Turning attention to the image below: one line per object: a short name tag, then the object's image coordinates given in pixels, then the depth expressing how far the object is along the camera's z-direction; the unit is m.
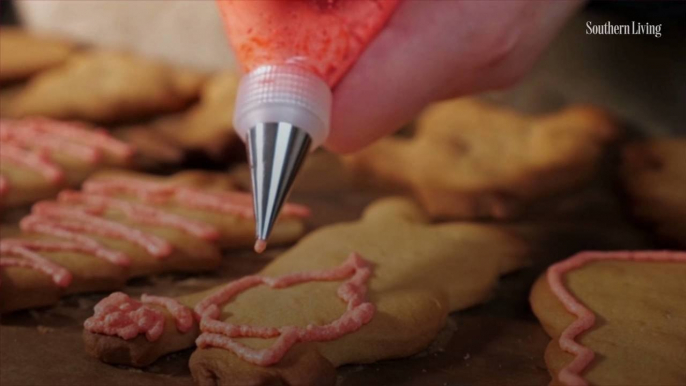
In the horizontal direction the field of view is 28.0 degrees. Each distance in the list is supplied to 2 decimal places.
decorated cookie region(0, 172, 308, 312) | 0.37
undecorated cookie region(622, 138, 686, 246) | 0.43
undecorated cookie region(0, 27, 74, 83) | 0.55
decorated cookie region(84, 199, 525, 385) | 0.33
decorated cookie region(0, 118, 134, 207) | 0.44
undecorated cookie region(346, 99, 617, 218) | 0.46
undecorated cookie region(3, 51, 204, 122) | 0.52
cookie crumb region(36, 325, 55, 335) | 0.36
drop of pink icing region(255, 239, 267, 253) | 0.32
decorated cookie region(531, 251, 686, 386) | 0.33
